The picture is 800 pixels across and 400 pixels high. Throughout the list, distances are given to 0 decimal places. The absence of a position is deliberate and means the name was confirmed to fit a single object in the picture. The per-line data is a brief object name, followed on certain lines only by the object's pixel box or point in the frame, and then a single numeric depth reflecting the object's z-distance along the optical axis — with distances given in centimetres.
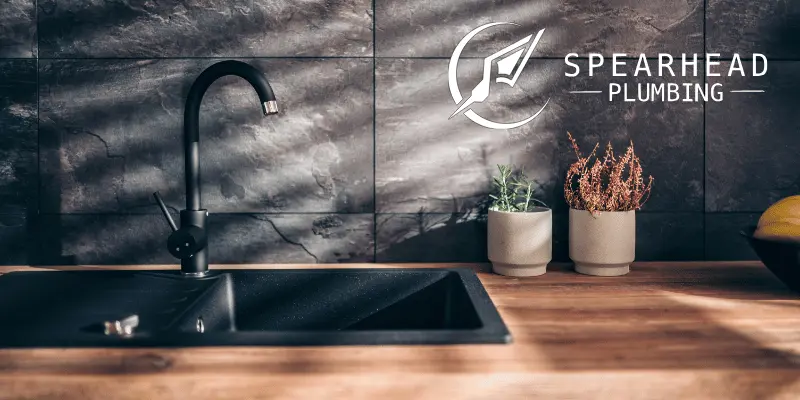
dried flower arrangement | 134
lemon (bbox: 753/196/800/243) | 118
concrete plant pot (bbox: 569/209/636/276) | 131
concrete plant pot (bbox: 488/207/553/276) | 130
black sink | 108
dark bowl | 112
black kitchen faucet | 121
